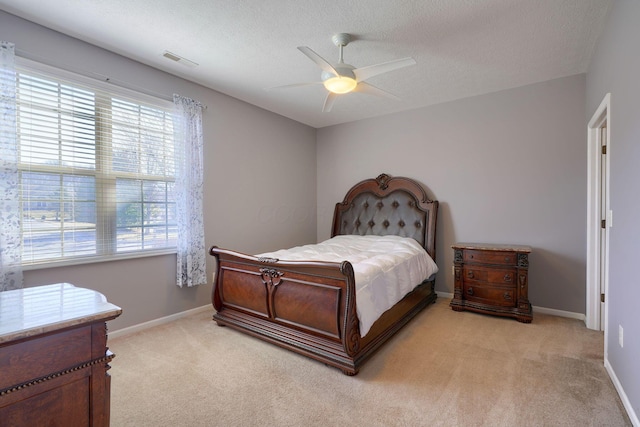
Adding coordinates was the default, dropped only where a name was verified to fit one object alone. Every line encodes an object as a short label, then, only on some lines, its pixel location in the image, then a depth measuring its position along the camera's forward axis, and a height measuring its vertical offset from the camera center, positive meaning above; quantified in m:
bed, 2.20 -0.86
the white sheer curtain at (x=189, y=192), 3.27 +0.23
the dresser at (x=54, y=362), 0.90 -0.50
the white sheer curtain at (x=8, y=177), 2.20 +0.26
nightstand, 3.20 -0.79
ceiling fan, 2.17 +1.10
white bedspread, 2.34 -0.51
